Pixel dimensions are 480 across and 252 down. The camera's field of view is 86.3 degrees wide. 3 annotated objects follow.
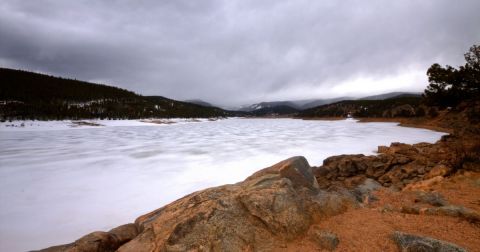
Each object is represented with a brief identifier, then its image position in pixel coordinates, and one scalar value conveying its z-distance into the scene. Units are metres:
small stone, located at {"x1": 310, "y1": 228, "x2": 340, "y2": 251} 4.68
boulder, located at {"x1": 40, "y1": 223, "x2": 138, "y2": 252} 5.40
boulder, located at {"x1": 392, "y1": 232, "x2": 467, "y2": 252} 4.03
